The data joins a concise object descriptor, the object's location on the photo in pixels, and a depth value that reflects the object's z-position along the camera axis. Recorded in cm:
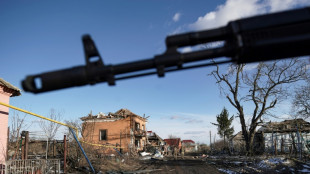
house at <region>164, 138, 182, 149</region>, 5738
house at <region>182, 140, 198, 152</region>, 7225
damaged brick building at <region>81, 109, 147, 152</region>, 3200
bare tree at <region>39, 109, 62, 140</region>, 2285
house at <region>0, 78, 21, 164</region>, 1139
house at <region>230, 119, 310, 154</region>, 2552
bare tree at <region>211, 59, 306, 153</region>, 2341
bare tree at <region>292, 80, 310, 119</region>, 2336
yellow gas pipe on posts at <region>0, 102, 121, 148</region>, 661
